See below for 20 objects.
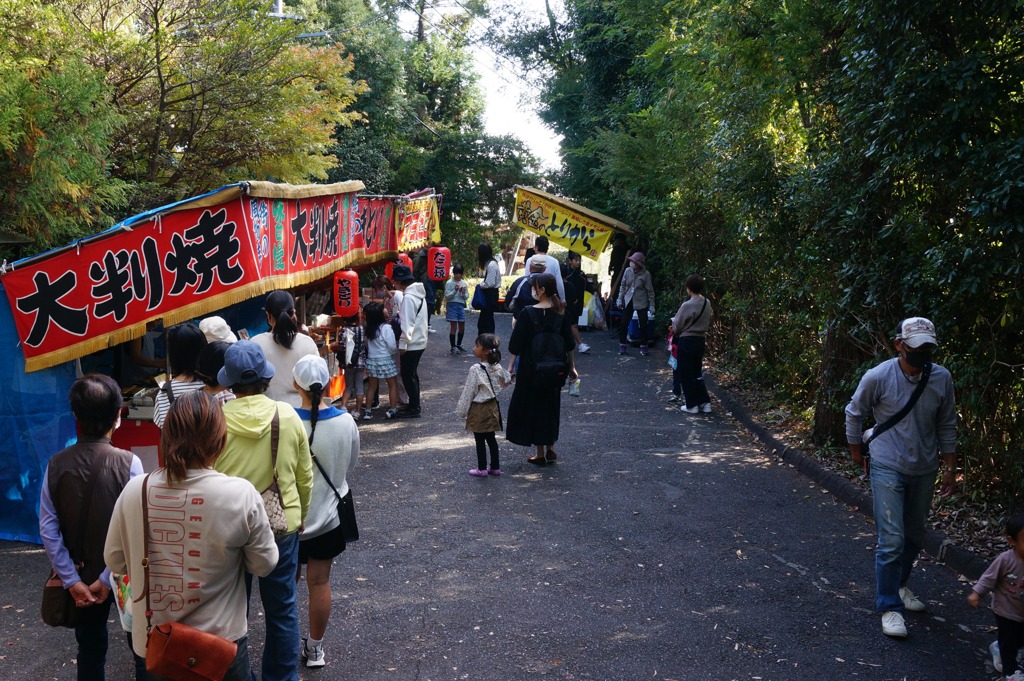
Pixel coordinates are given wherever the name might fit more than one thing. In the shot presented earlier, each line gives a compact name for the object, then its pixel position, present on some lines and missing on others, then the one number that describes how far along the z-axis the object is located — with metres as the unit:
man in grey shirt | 5.29
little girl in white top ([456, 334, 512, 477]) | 8.52
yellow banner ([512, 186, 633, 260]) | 19.03
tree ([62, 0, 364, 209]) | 10.50
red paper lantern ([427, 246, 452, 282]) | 17.14
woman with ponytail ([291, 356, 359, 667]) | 4.51
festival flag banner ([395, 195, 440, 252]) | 14.81
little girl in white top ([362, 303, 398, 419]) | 11.05
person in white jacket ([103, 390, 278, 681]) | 3.22
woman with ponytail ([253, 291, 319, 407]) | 6.22
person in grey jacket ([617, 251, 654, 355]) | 16.81
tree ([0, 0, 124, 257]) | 7.47
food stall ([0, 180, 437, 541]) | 6.49
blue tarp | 6.59
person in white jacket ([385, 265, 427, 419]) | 11.33
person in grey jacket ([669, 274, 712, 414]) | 11.54
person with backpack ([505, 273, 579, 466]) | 8.68
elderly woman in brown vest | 3.90
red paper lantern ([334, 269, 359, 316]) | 11.07
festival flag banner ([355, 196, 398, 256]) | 12.30
